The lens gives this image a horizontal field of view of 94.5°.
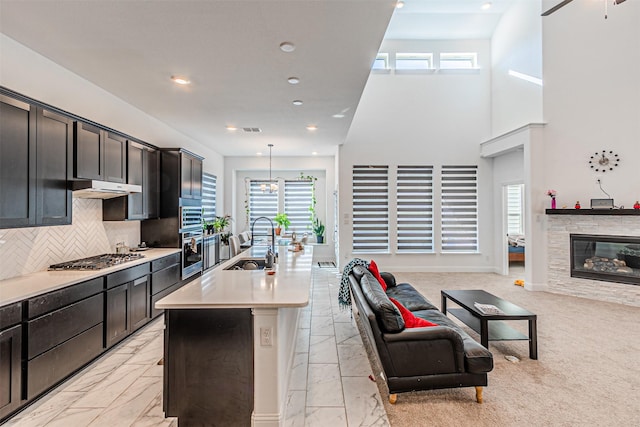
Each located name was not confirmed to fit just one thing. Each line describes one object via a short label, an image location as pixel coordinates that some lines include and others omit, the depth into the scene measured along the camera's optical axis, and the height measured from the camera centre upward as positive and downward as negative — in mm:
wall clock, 4992 +950
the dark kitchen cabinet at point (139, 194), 3727 +370
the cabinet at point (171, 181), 4551 +565
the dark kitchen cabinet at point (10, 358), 2016 -980
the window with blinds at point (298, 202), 8555 +438
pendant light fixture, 6918 +723
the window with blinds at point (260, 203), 8562 +416
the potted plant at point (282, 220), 7291 -82
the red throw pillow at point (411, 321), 2455 -881
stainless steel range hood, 2946 +308
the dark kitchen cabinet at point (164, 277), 3824 -826
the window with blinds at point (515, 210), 9148 +204
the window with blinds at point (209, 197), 6969 +504
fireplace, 4773 -708
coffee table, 2953 -1063
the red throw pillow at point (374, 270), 3498 -632
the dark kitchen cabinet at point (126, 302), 3037 -947
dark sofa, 2281 -1088
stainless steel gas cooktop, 2920 -472
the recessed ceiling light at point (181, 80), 3309 +1572
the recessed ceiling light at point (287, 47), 2652 +1552
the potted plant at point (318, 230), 8320 -364
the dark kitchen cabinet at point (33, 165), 2270 +451
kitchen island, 2033 -1012
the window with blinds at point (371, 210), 7094 +166
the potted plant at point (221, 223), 7152 -136
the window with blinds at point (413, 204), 7121 +309
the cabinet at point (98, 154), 2957 +703
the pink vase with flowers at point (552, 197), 5355 +352
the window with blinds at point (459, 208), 7113 +207
